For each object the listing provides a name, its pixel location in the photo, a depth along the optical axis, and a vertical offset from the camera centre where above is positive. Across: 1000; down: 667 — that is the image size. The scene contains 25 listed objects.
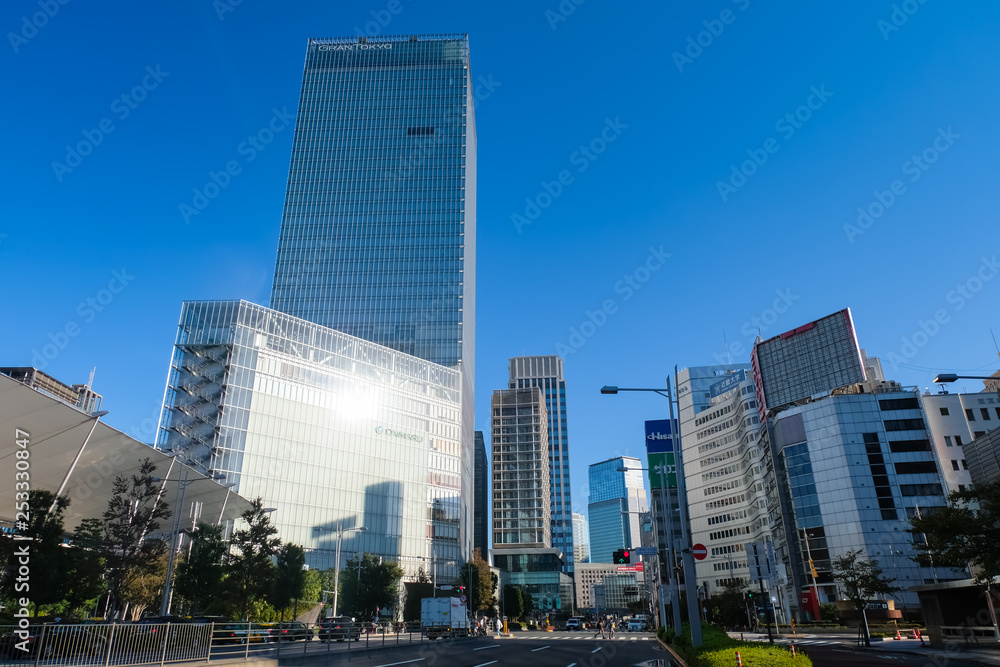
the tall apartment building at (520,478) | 181.88 +26.49
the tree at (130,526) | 33.28 +2.76
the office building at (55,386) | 120.14 +40.11
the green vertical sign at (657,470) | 127.88 +19.45
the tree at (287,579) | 49.25 -0.31
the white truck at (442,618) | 50.00 -3.63
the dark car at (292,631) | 32.62 -2.94
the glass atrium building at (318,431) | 85.38 +20.55
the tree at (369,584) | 75.38 -1.28
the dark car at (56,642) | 15.10 -1.49
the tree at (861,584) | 44.06 -1.43
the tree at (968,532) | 21.80 +0.99
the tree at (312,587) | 72.12 -1.43
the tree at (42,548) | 27.78 +1.38
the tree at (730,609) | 82.88 -5.60
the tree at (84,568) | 29.33 +0.51
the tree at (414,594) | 90.58 -3.08
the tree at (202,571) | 43.09 +0.39
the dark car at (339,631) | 40.78 -3.65
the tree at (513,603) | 136.50 -6.82
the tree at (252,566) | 44.74 +0.67
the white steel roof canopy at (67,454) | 24.41 +5.87
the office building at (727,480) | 110.81 +16.17
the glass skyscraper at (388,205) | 131.75 +79.10
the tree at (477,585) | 97.05 -2.07
